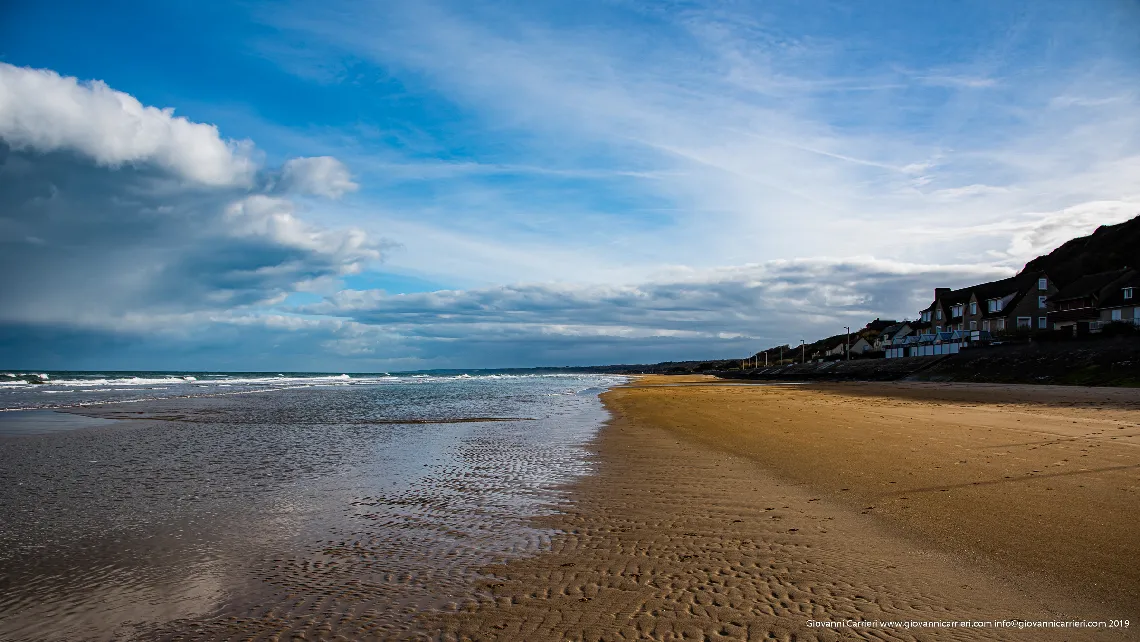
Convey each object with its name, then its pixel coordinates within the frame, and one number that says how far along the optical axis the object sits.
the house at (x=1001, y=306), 67.06
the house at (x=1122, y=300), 53.03
